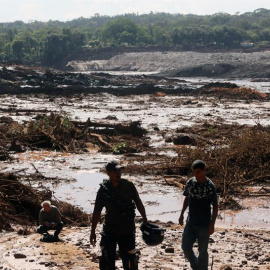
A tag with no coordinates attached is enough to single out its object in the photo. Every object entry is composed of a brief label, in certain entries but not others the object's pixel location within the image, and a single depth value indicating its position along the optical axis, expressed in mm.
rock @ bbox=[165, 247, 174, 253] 13643
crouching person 14933
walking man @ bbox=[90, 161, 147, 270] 10549
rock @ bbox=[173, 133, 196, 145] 36262
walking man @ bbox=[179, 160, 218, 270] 11071
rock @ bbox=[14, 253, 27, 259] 12921
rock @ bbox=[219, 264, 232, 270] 12160
